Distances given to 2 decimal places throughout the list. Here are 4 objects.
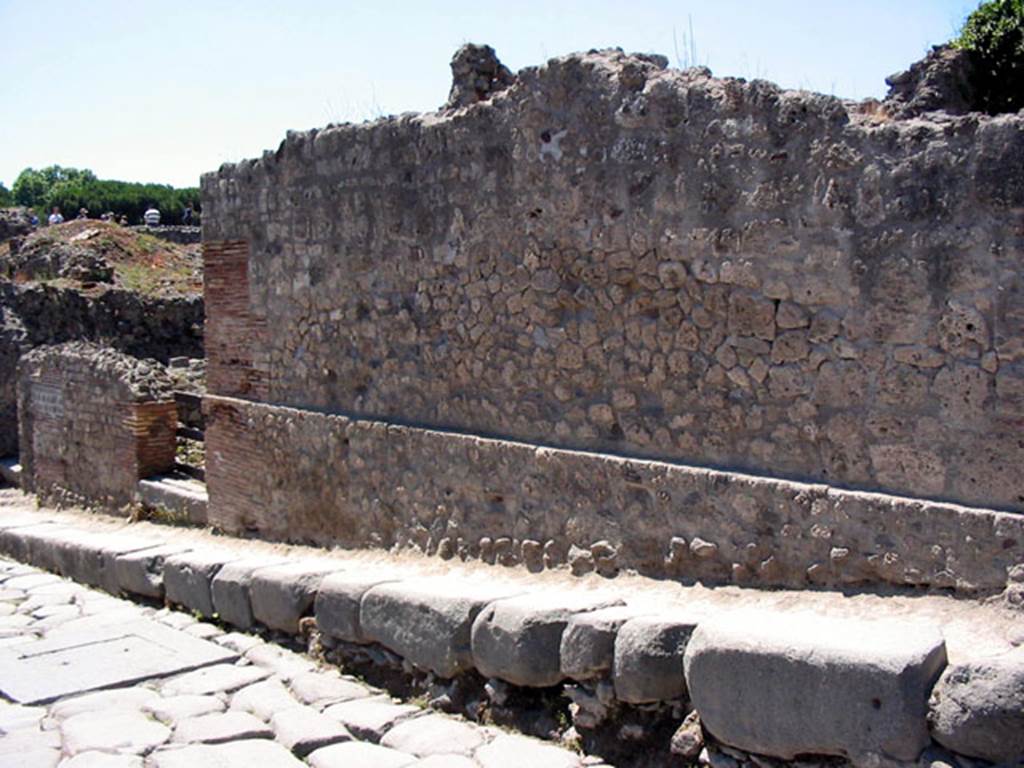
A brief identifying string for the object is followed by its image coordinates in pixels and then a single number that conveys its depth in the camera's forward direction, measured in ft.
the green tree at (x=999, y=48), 31.37
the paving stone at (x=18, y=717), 15.28
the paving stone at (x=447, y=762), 13.15
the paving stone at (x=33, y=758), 13.89
